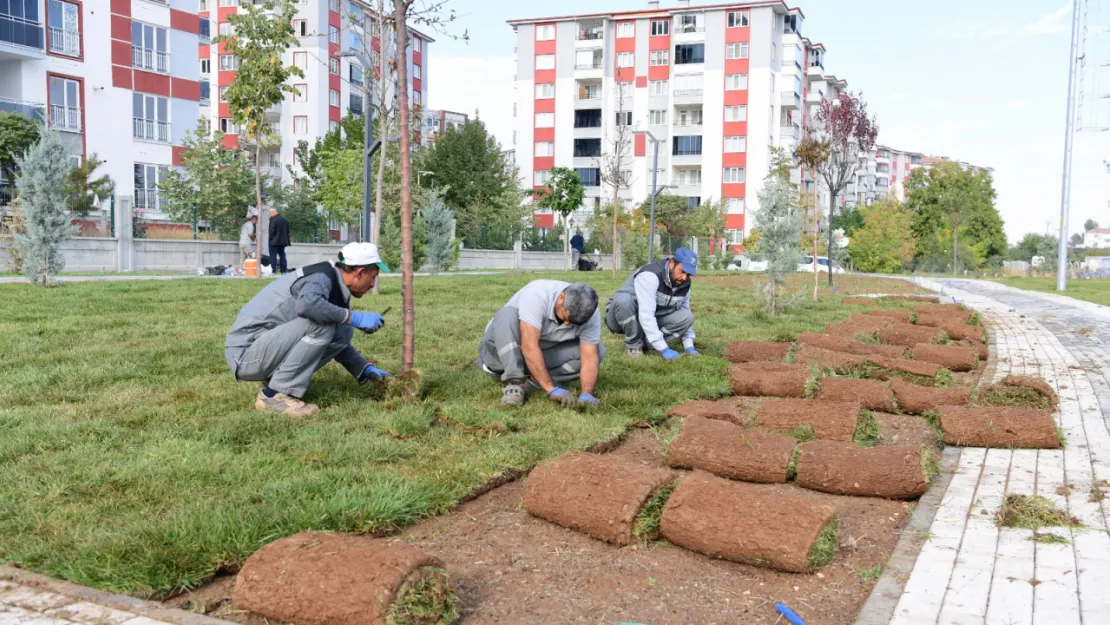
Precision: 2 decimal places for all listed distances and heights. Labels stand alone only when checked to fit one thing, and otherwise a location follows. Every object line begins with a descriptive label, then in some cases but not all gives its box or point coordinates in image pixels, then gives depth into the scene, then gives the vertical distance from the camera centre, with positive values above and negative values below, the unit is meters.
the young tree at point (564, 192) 50.09 +3.22
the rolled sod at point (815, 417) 5.40 -1.04
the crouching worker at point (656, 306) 8.38 -0.56
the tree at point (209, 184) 32.22 +2.08
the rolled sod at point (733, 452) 4.60 -1.07
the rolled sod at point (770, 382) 6.93 -1.03
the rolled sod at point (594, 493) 3.72 -1.07
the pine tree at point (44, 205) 12.57 +0.45
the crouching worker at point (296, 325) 5.59 -0.54
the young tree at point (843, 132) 21.39 +3.03
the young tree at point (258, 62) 18.67 +3.92
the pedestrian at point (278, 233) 20.88 +0.20
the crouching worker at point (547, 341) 6.03 -0.68
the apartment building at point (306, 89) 55.00 +9.95
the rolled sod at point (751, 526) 3.41 -1.10
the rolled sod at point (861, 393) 6.44 -1.02
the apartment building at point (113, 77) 30.30 +6.02
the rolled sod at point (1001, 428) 5.29 -1.04
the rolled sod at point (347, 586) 2.83 -1.13
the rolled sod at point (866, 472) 4.34 -1.09
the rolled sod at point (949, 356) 8.37 -0.96
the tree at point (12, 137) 25.64 +2.91
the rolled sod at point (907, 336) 9.91 -0.92
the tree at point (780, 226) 12.51 +0.39
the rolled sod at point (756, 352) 8.55 -0.97
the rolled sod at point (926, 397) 6.33 -1.02
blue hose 2.93 -1.22
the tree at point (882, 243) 44.25 +0.68
